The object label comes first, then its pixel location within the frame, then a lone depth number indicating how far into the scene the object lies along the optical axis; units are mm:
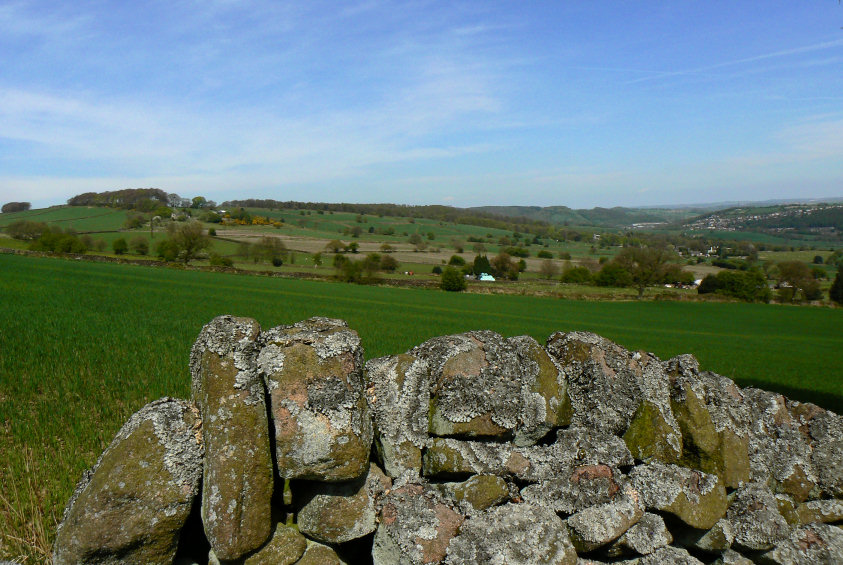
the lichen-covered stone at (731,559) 3447
